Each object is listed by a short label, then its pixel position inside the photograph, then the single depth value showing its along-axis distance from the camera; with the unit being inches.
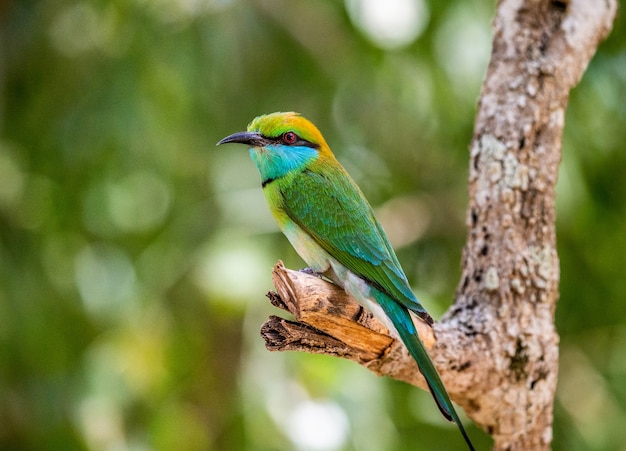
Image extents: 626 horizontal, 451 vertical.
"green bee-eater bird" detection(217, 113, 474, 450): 239.8
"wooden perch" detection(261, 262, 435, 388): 231.5
